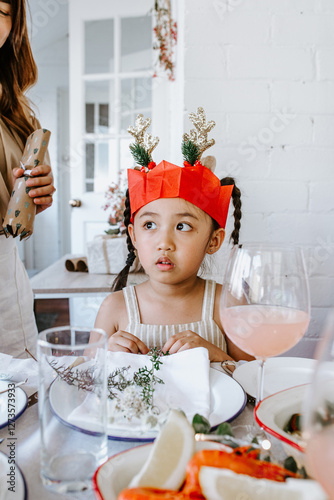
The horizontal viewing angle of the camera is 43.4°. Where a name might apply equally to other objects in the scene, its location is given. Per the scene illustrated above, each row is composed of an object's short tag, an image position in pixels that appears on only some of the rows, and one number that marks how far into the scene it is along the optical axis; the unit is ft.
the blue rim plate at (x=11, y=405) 1.88
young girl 3.59
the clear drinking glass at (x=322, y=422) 0.85
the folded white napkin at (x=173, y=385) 1.76
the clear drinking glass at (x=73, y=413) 1.44
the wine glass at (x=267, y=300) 1.88
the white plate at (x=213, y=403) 1.68
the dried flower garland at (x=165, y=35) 7.54
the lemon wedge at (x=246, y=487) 0.96
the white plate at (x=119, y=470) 1.20
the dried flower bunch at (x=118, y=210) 8.08
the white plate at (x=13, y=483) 1.32
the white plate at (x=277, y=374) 2.31
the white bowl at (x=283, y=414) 1.50
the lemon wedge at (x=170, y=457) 1.16
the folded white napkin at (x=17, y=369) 2.41
